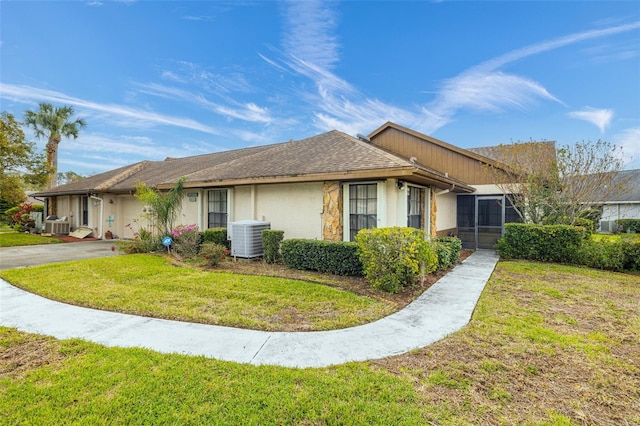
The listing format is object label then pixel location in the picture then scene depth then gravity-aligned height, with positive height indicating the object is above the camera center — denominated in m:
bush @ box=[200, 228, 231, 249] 10.72 -0.87
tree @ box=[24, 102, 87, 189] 25.94 +7.69
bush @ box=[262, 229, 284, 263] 9.31 -0.96
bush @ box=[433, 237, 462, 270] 8.38 -1.09
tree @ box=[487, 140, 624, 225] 11.17 +1.47
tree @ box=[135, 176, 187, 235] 11.80 +0.36
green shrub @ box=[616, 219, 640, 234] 19.84 -0.62
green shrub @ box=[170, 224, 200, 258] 10.41 -0.98
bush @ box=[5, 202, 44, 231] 19.48 -0.34
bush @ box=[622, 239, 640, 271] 8.62 -1.09
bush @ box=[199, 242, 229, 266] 8.83 -1.20
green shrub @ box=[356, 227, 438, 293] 6.29 -0.88
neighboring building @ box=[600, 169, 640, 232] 22.02 +0.53
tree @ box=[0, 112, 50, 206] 16.20 +2.80
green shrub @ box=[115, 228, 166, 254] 11.46 -1.27
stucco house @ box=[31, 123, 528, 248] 8.67 +0.85
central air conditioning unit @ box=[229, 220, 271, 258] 9.66 -0.82
